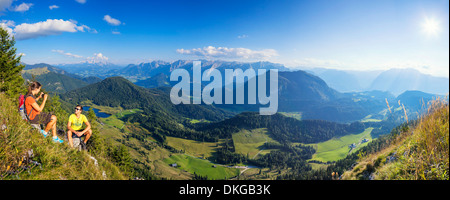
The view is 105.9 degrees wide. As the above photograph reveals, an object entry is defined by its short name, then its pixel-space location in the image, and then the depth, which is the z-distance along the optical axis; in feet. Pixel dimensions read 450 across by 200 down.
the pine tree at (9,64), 50.61
